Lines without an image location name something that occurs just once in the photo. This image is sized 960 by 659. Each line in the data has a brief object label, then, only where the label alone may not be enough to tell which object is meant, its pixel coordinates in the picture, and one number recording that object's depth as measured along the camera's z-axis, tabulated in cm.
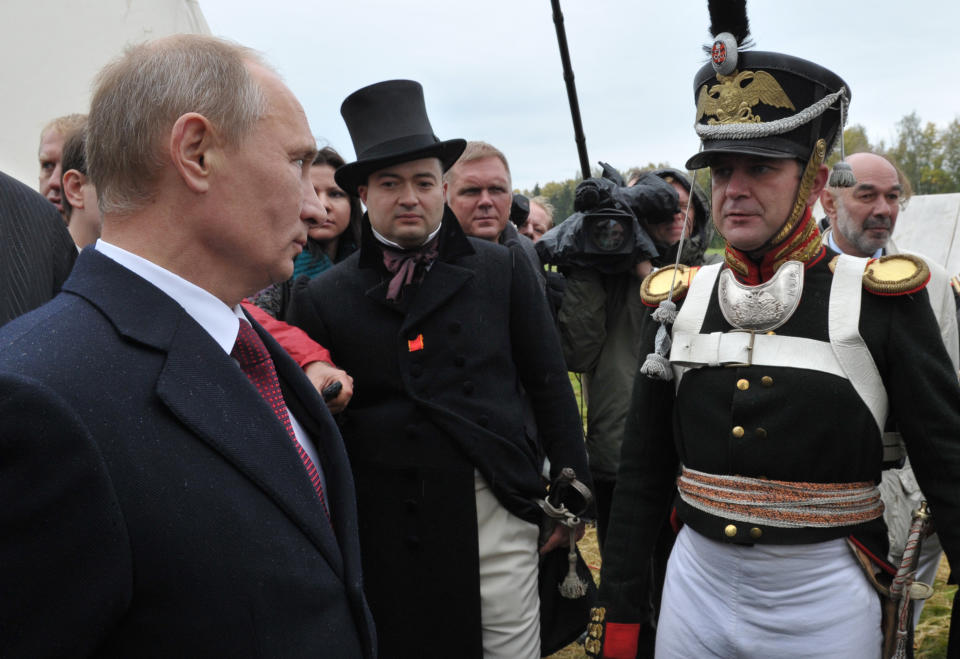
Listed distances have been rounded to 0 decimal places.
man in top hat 237
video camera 330
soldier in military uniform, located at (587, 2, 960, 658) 171
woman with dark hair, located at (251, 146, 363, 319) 308
